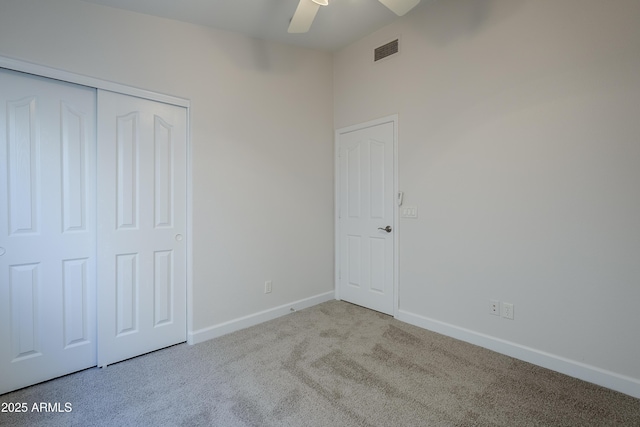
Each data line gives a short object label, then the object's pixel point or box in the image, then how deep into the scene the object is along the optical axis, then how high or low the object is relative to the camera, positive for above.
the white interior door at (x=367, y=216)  3.05 -0.06
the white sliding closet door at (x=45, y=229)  1.86 -0.13
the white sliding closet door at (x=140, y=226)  2.16 -0.12
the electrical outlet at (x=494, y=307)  2.33 -0.77
